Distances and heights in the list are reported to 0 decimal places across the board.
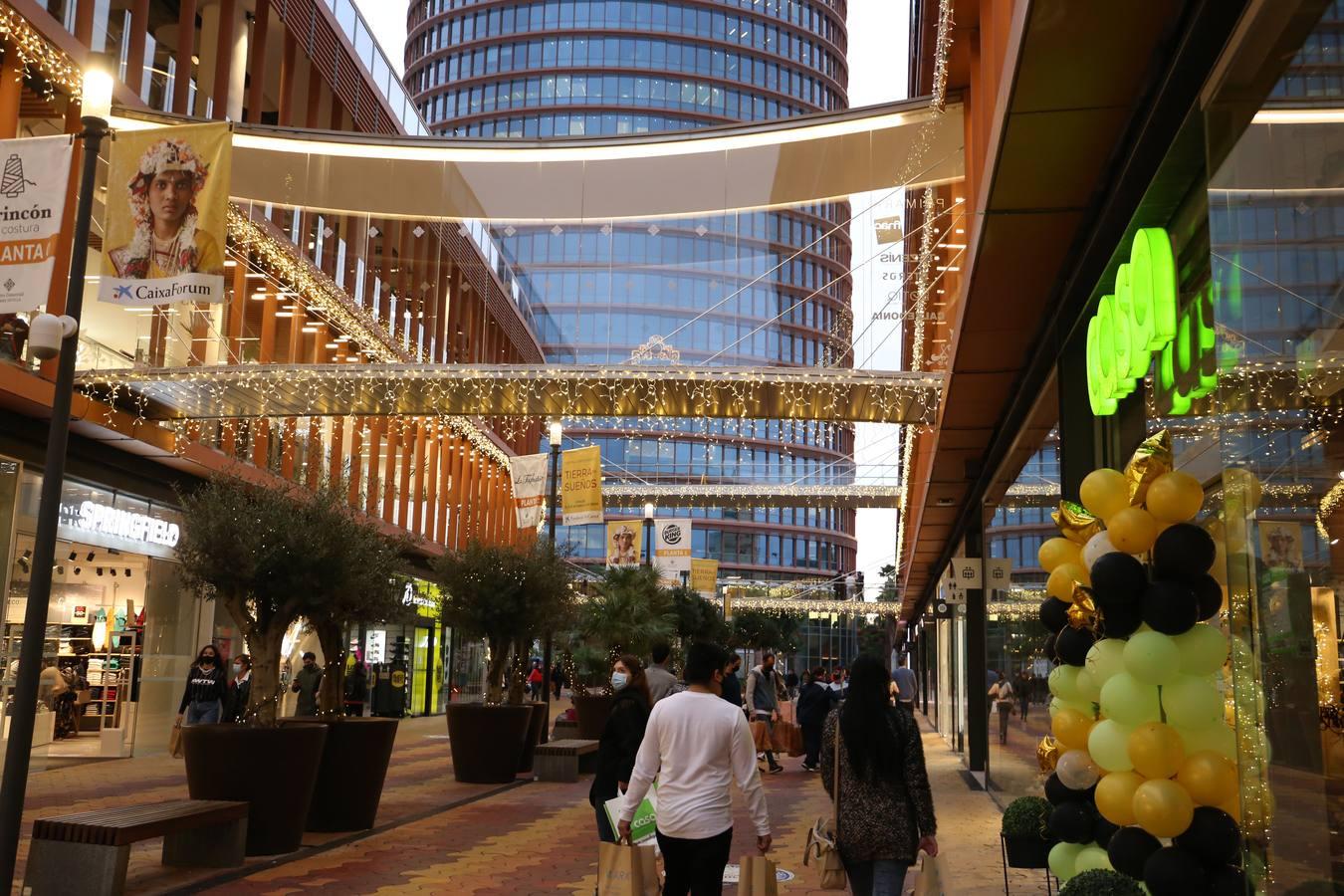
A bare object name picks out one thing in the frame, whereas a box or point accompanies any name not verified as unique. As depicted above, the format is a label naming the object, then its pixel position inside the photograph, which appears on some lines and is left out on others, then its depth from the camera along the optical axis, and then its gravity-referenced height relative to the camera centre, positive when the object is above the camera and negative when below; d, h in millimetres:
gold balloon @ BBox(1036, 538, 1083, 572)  6652 +614
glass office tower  101938 +49490
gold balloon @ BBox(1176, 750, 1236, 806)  4867 -397
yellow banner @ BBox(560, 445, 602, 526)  22750 +3073
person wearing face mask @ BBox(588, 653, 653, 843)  7840 -518
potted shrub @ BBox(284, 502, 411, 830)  11180 +171
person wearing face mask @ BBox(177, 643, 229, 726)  16016 -546
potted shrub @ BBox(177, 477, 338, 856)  9867 +319
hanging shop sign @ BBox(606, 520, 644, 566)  28594 +2531
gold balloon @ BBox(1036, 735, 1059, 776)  7051 -473
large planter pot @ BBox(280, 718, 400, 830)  11664 -1165
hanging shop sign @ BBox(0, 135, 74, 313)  7945 +2707
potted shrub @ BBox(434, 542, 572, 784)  18406 +803
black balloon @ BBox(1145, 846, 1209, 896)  4711 -740
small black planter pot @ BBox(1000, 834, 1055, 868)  7258 -1034
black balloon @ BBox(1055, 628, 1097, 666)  6191 +120
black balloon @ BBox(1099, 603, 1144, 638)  5344 +226
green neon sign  5188 +1491
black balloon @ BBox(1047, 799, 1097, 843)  6152 -728
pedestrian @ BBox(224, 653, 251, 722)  17684 -627
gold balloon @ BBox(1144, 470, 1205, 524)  5289 +729
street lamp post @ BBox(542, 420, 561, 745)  21222 +3561
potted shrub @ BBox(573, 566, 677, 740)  26312 +869
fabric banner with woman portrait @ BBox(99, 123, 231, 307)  9312 +3194
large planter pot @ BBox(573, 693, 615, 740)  22656 -985
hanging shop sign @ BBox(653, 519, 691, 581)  36219 +3169
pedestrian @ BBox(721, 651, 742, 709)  20316 -400
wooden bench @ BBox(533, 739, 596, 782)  17578 -1457
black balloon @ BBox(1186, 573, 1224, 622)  5184 +322
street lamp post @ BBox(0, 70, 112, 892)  7188 +748
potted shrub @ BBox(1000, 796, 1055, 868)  7246 -937
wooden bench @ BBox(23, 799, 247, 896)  8023 -1311
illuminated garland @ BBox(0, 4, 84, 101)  16609 +7903
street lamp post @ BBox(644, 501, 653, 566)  33503 +3575
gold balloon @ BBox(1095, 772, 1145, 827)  5180 -507
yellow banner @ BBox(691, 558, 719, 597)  41153 +2718
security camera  7992 +1947
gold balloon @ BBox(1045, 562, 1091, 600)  6438 +461
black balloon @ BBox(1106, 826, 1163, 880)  5039 -703
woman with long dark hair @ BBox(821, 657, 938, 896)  5703 -567
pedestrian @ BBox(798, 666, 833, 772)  20047 -783
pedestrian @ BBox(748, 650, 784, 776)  22266 -624
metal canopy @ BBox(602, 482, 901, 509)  46688 +6336
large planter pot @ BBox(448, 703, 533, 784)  17000 -1189
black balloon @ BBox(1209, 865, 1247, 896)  4715 -766
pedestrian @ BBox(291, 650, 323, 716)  19875 -570
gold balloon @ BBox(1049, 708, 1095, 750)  6246 -281
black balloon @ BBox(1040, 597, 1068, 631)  6641 +295
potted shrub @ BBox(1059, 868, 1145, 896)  4926 -827
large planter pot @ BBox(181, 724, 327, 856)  9820 -970
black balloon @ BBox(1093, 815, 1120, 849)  6035 -764
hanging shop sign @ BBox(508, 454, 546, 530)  22641 +2974
